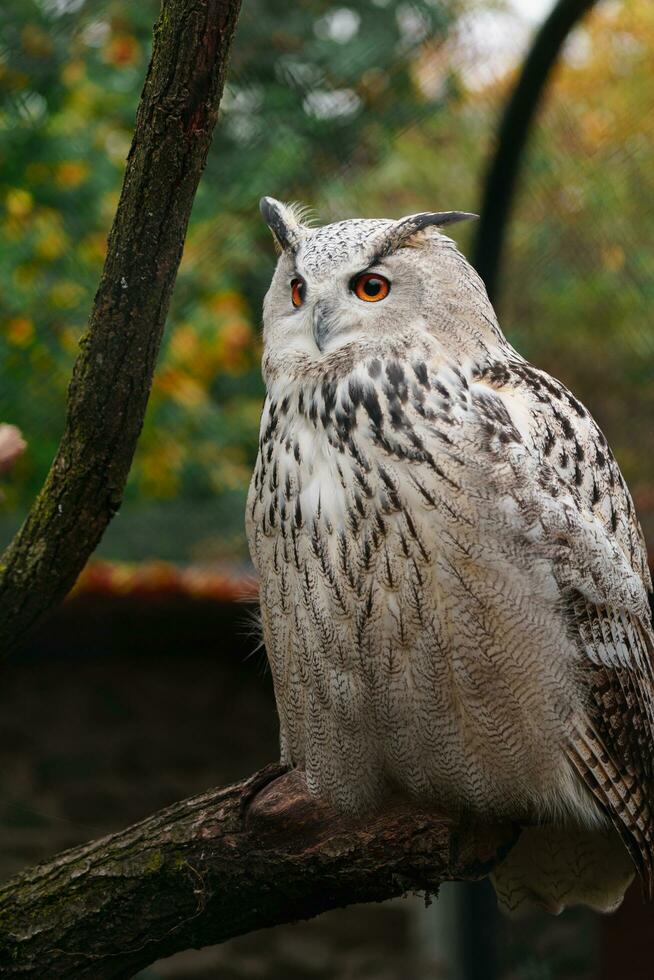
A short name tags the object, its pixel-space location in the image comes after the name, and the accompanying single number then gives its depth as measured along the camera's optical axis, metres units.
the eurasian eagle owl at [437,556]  4.22
